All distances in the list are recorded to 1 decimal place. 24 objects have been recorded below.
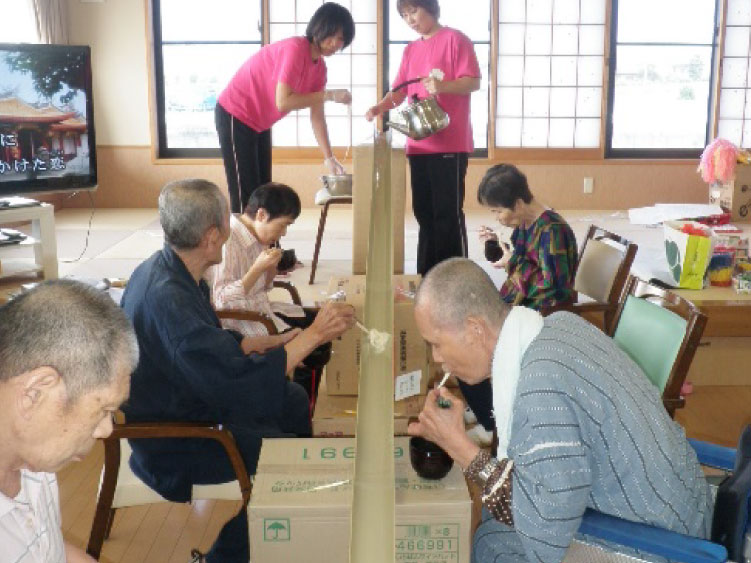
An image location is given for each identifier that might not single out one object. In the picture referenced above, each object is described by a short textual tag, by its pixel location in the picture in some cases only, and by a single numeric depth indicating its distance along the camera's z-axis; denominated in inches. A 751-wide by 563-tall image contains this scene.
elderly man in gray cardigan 53.4
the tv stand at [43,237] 166.7
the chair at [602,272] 105.5
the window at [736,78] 287.7
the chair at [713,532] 53.7
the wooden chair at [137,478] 70.7
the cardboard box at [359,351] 100.6
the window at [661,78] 290.2
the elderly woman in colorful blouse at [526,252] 109.1
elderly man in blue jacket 73.7
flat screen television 158.7
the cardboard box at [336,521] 59.7
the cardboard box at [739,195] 257.4
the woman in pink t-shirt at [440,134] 155.6
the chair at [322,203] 183.2
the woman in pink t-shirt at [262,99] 155.2
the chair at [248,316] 101.5
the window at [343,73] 283.7
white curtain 255.4
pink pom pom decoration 257.0
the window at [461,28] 285.3
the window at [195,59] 285.3
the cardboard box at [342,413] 89.4
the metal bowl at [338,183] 178.7
